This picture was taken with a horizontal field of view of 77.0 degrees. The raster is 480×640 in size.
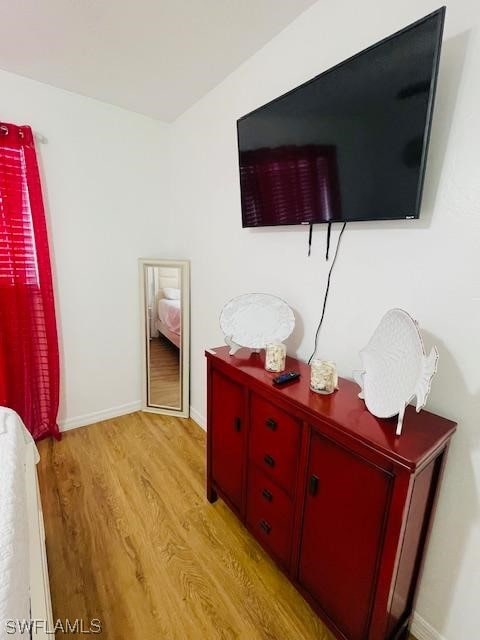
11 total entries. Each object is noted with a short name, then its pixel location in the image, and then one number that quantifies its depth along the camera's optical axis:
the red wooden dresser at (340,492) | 0.89
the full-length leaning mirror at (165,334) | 2.47
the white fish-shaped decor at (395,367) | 0.88
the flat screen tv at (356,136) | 0.92
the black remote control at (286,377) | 1.24
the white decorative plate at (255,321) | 1.54
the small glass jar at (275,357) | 1.35
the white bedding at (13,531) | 0.68
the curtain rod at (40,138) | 1.99
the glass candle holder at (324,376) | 1.16
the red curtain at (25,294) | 1.90
